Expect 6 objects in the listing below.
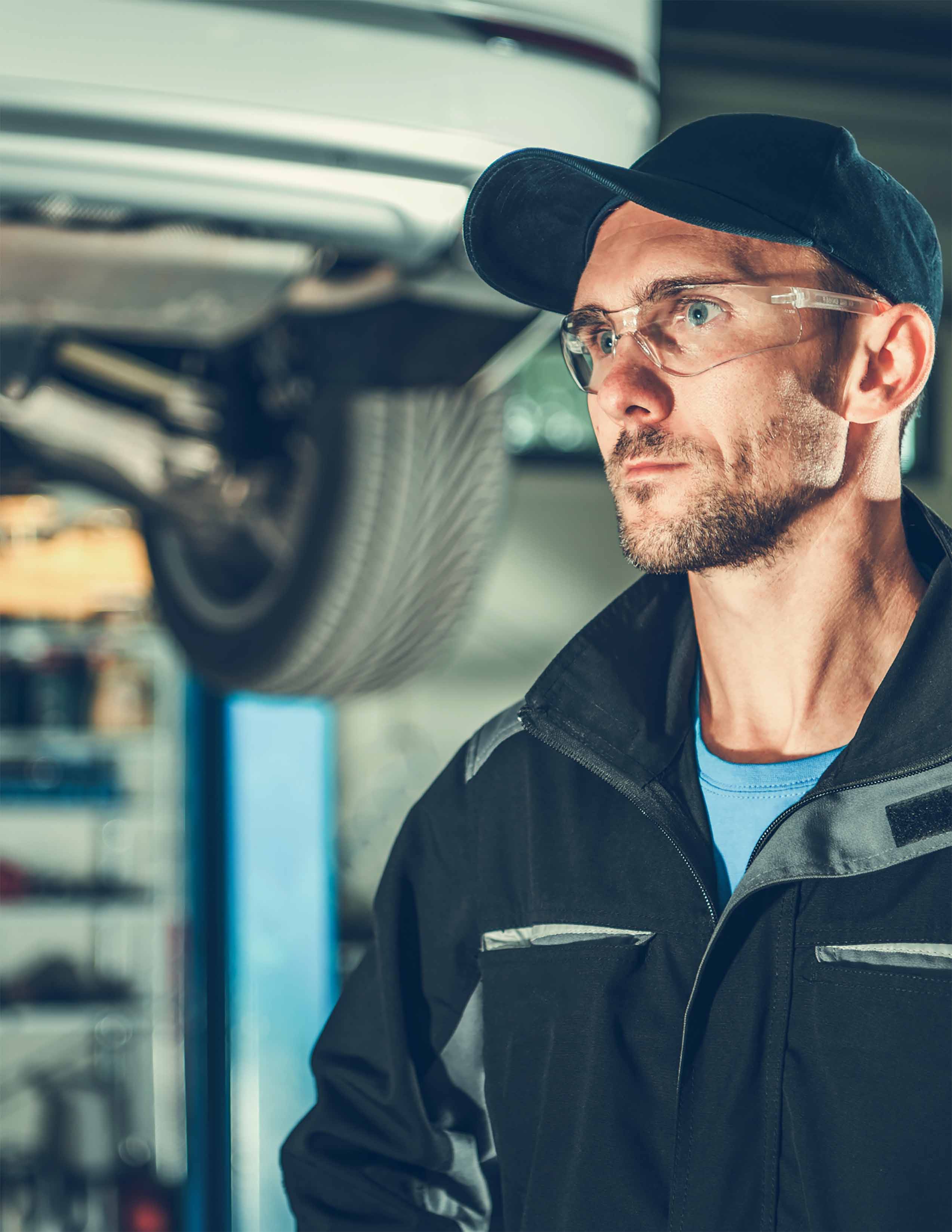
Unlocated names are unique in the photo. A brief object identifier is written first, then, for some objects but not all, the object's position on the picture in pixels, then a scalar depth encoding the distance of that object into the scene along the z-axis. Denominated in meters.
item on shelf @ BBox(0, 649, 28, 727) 4.09
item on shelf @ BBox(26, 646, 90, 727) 4.10
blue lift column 2.79
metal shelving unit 4.13
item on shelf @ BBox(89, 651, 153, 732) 4.21
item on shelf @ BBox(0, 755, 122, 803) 4.20
